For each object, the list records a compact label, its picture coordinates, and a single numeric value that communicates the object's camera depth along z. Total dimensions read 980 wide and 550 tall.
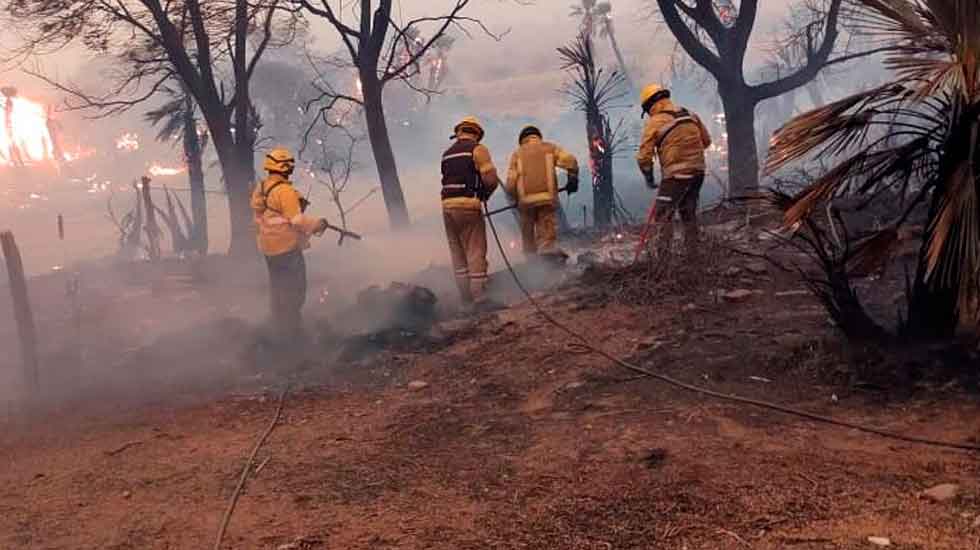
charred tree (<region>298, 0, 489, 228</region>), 13.69
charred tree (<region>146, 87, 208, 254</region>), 22.62
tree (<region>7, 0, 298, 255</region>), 14.26
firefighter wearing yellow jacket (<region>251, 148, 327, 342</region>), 7.70
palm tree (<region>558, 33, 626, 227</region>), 14.62
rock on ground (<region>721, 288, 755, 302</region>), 6.60
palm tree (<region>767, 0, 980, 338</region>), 3.59
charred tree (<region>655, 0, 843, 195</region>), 12.44
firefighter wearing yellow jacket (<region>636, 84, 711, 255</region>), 7.83
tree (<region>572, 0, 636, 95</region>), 54.90
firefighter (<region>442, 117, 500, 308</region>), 8.27
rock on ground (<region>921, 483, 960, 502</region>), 2.97
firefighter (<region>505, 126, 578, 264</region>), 8.88
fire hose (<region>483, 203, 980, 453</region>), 3.51
